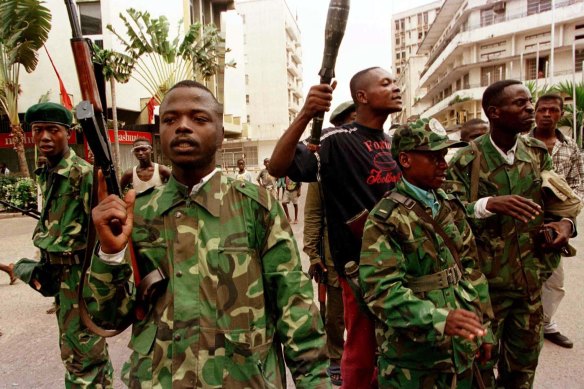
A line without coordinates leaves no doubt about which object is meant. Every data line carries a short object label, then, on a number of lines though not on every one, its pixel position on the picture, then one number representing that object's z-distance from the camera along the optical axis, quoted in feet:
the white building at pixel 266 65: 190.39
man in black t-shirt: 8.84
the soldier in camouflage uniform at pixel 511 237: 9.05
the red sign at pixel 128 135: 73.92
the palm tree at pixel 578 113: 74.10
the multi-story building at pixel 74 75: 68.80
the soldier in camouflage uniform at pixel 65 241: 9.77
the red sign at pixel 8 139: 74.72
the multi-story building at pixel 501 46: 126.93
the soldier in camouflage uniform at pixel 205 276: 5.11
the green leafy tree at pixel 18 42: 45.34
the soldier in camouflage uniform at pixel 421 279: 6.81
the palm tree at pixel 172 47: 56.70
